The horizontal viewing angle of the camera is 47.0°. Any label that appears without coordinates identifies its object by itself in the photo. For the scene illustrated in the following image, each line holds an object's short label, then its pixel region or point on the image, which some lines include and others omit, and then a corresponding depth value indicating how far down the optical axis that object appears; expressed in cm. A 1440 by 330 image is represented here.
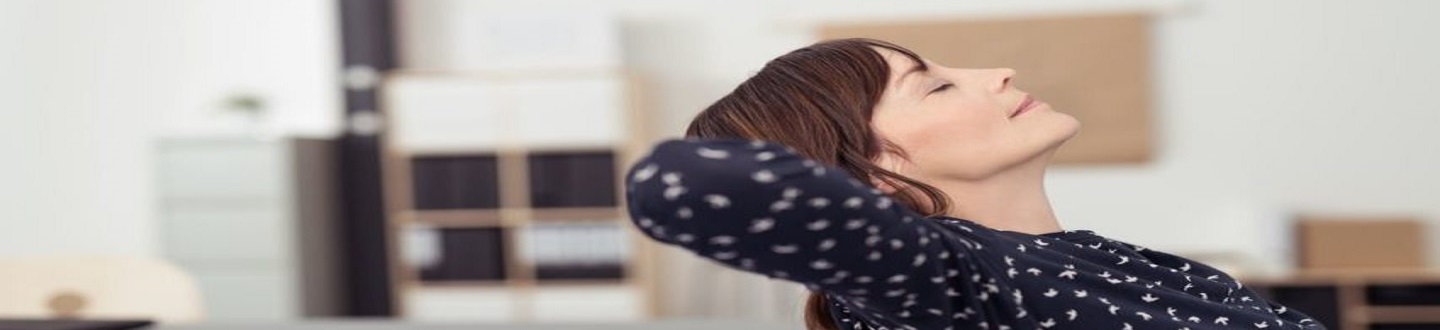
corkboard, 506
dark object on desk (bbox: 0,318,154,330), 197
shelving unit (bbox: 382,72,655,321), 509
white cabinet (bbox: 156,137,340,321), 515
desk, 201
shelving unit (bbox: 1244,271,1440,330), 471
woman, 81
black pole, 533
